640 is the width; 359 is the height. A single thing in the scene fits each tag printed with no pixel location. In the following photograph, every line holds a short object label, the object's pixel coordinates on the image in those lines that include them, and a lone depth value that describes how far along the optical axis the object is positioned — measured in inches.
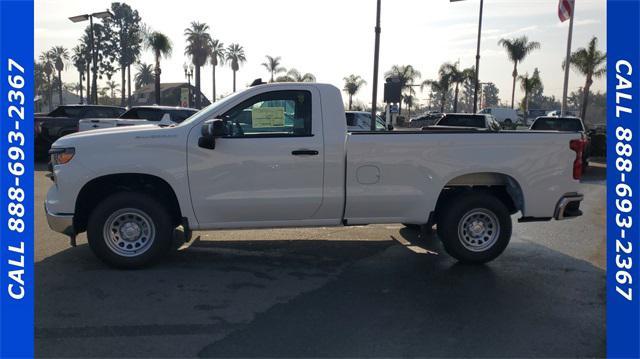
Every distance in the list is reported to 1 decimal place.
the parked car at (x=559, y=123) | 605.0
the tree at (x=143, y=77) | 4143.7
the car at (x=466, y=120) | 639.1
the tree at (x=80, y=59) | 3240.7
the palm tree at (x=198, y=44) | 2388.0
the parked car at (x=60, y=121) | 619.5
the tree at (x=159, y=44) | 1662.2
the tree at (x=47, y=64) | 3826.3
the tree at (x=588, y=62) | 1583.4
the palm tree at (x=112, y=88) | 4055.1
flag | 904.3
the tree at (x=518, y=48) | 1780.3
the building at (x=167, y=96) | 3051.2
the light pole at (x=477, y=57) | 1008.9
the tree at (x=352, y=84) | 2920.8
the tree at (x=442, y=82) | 2332.7
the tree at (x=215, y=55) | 2765.7
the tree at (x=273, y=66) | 2746.1
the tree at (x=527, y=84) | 2341.3
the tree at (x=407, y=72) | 2511.1
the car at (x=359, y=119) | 709.3
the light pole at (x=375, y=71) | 605.7
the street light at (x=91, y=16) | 986.7
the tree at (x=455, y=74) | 2305.6
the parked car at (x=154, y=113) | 592.1
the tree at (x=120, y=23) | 3080.7
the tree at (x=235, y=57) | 3051.2
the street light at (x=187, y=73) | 1949.9
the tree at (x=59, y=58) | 3745.1
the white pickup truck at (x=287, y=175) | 220.8
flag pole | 922.5
